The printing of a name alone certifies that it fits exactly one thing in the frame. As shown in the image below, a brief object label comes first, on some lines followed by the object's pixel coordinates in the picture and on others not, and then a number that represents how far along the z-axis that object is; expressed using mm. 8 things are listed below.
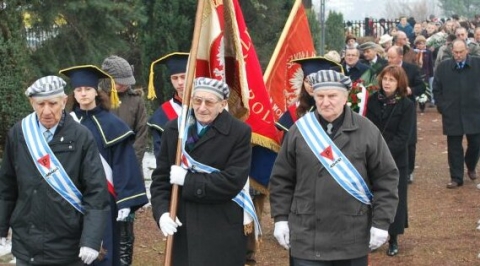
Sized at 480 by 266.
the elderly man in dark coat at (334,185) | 5906
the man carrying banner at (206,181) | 6227
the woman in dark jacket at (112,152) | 7098
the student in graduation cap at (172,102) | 7637
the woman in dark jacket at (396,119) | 9367
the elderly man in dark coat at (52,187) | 5984
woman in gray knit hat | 8508
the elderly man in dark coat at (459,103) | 13336
